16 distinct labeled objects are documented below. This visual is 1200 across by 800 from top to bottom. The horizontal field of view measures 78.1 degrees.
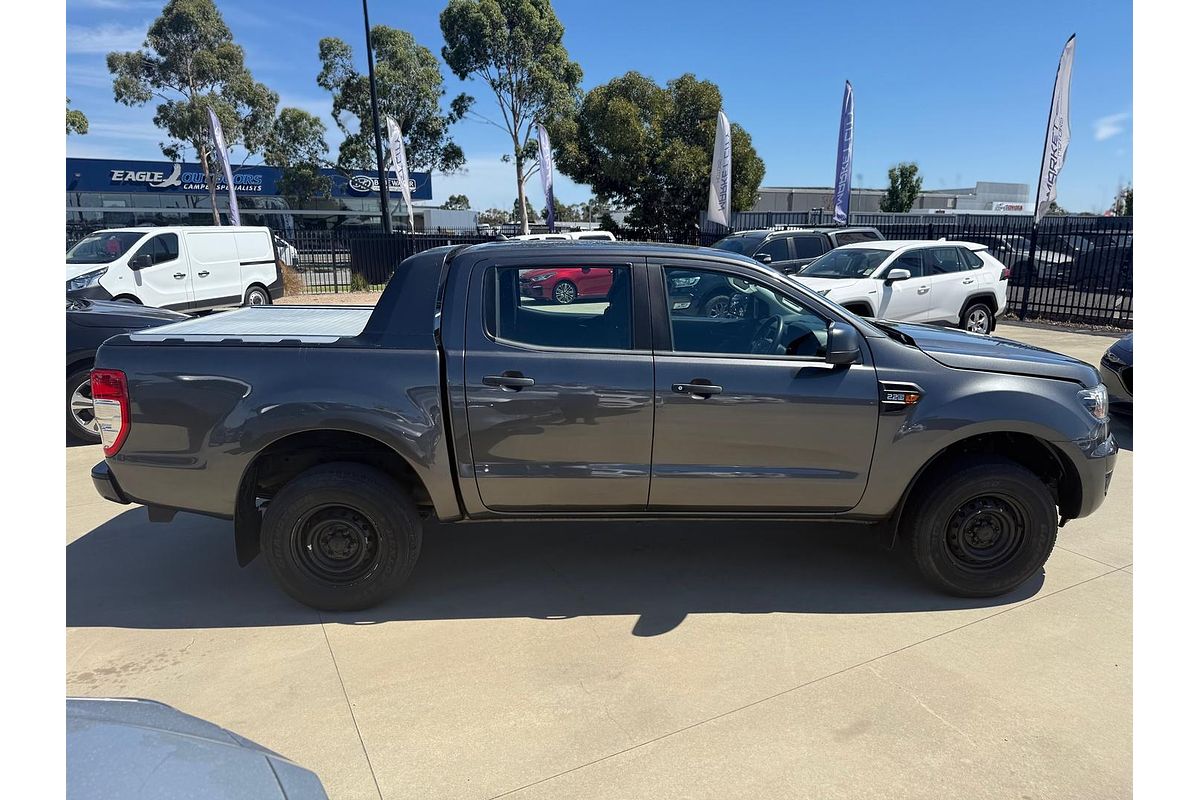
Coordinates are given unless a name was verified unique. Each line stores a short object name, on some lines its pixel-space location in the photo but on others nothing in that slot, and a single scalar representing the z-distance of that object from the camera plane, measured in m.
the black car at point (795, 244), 14.67
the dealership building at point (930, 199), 59.50
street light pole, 19.19
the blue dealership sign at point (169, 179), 46.47
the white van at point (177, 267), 11.72
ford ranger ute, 3.51
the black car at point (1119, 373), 7.09
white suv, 11.09
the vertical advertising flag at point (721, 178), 19.62
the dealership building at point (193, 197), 46.16
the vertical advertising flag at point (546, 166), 24.99
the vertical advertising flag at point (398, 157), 23.39
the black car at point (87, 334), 6.41
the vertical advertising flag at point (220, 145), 22.58
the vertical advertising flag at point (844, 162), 18.97
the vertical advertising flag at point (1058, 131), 15.46
